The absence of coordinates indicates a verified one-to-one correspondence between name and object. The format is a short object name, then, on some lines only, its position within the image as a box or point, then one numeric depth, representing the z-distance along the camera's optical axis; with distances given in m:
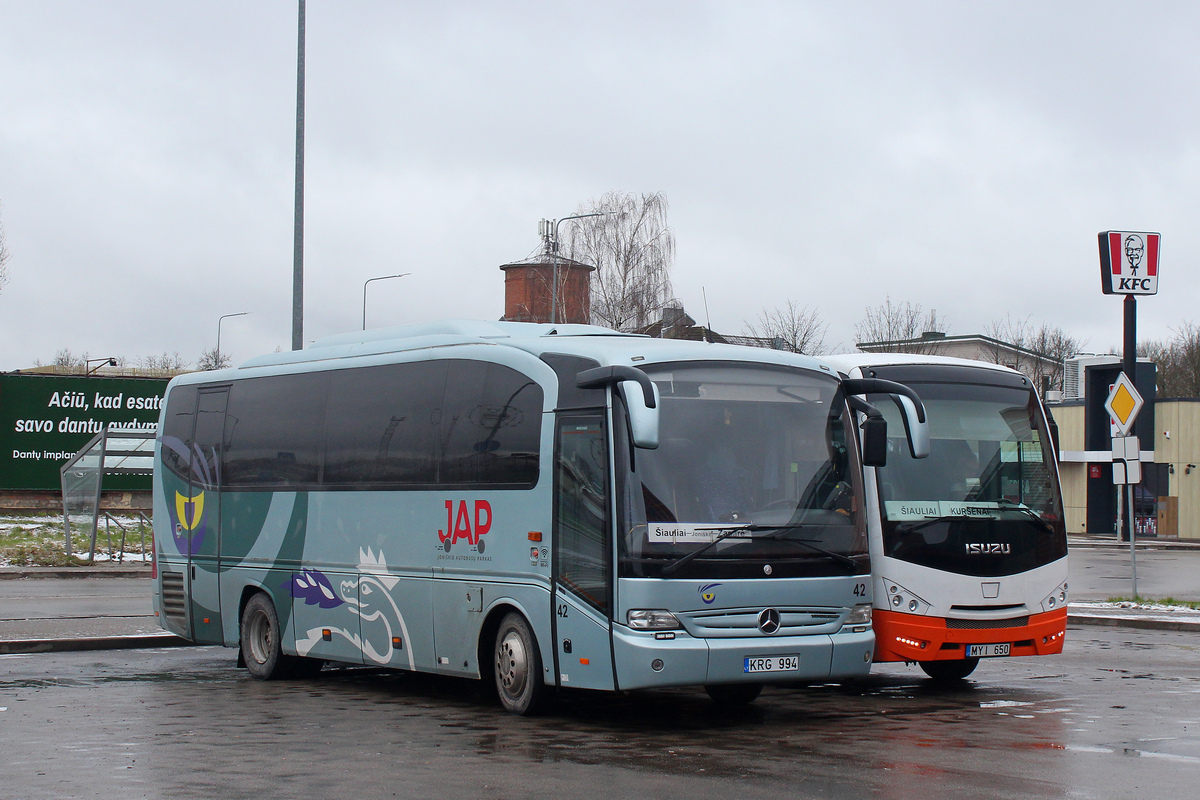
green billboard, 44.72
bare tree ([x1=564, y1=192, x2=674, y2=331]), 56.50
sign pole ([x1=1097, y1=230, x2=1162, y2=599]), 42.16
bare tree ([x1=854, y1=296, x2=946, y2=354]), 62.75
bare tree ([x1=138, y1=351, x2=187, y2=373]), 67.69
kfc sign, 42.09
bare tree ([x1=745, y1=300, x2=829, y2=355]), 58.00
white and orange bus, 11.97
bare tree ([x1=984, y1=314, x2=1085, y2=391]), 77.06
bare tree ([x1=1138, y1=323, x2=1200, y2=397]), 73.38
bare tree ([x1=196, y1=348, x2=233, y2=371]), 82.39
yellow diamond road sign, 20.91
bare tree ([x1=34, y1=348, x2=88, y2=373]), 81.26
